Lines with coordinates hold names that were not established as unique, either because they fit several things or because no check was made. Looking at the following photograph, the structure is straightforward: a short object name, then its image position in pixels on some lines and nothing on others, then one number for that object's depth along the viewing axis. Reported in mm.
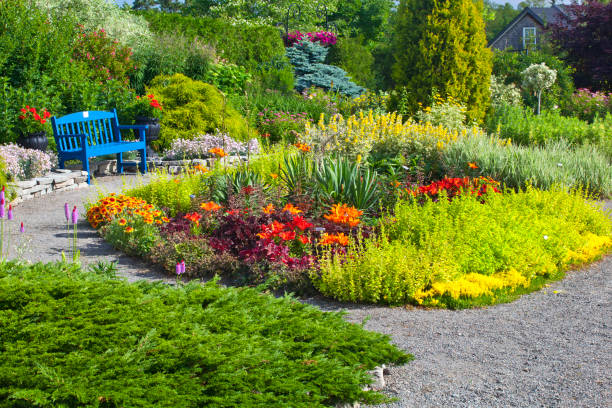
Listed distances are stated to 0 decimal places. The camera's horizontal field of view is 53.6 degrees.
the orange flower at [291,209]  5541
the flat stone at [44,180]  8438
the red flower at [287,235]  5086
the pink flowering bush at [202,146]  10648
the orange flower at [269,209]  5559
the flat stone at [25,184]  8031
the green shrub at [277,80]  17719
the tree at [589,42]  19781
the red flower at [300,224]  5172
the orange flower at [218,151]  6426
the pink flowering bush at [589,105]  16453
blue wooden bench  9250
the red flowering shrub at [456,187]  6629
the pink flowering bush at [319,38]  24814
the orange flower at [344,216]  5468
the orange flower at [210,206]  5634
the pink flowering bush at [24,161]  8461
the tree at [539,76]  16141
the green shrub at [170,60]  13844
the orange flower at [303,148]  6957
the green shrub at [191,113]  11500
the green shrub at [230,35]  19859
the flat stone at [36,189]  8156
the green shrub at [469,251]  4535
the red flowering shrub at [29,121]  9320
